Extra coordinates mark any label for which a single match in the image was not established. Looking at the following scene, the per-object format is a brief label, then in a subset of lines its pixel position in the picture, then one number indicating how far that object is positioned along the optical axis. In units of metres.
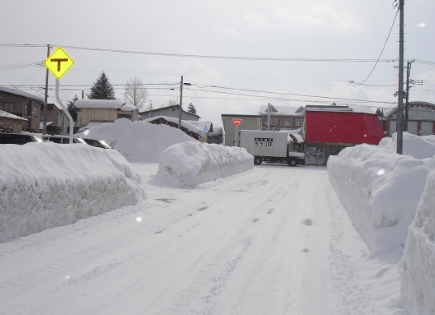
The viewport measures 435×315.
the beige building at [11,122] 36.03
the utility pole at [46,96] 34.20
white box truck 39.66
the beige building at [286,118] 87.82
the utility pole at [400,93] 18.59
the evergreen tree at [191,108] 117.68
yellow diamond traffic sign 9.80
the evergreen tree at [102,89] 76.50
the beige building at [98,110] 54.75
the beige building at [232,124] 57.65
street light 43.88
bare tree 83.44
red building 44.03
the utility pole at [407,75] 35.84
